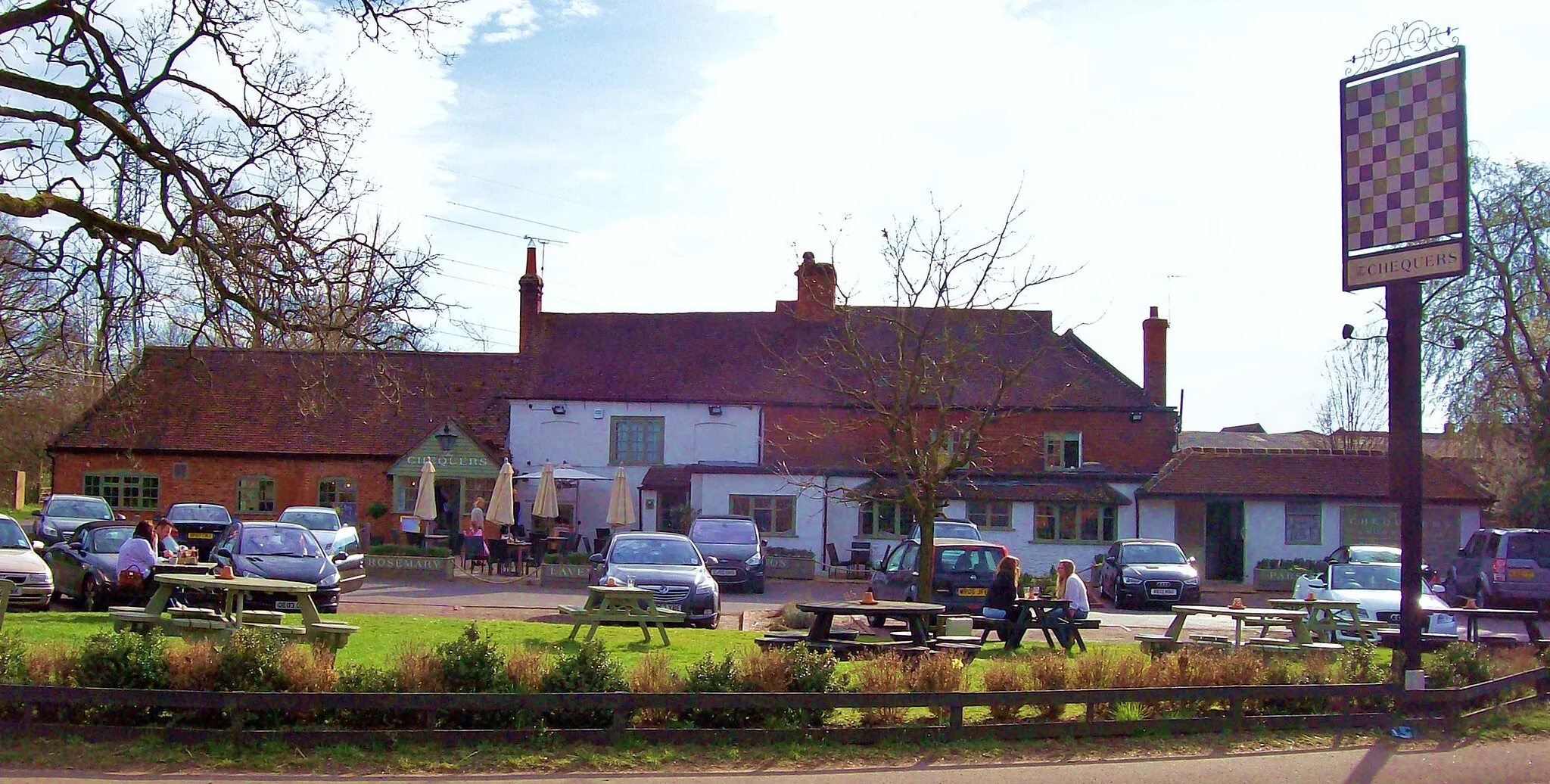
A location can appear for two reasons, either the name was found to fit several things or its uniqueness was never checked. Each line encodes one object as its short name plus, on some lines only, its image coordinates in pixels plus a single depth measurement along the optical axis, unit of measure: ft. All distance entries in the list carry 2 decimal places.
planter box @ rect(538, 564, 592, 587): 88.89
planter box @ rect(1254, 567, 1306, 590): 103.45
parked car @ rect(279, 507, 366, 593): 82.17
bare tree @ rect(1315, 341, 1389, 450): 177.17
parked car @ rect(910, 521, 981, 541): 96.48
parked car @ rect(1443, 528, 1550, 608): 76.43
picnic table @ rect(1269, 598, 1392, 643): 49.96
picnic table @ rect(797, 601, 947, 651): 43.19
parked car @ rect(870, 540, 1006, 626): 65.05
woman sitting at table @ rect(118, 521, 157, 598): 52.37
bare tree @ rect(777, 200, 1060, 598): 58.13
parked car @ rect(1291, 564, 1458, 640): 60.85
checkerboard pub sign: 37.88
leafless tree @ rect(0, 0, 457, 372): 44.68
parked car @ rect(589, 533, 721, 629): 59.36
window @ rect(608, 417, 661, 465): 123.65
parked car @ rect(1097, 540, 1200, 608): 83.05
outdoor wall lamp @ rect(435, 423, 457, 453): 115.65
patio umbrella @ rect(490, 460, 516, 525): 96.22
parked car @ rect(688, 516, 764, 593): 85.05
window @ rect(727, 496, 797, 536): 115.14
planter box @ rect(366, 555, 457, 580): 90.58
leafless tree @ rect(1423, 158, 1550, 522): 101.24
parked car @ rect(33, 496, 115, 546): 88.69
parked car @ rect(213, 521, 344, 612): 56.59
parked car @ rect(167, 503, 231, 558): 82.38
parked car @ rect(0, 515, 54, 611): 55.26
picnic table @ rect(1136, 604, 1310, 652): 47.91
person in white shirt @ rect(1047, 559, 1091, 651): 54.90
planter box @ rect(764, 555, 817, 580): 103.09
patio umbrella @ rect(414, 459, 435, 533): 98.84
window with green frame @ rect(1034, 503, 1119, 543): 113.29
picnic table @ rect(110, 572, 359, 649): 39.88
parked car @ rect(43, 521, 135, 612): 59.36
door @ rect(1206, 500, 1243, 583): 114.42
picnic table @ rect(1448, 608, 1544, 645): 48.37
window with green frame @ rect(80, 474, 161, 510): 119.96
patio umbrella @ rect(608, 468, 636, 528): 99.25
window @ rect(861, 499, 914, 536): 114.93
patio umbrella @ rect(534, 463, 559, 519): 99.45
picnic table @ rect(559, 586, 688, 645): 47.88
